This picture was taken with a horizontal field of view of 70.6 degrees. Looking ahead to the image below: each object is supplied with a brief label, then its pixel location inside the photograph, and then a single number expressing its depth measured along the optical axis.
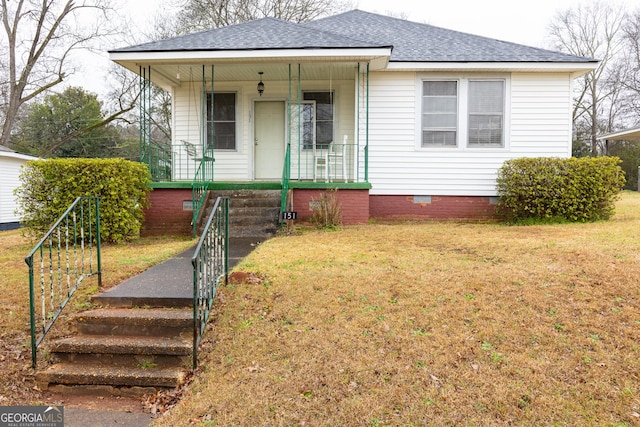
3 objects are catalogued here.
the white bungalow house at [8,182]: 17.16
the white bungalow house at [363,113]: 9.82
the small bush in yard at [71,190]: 8.09
